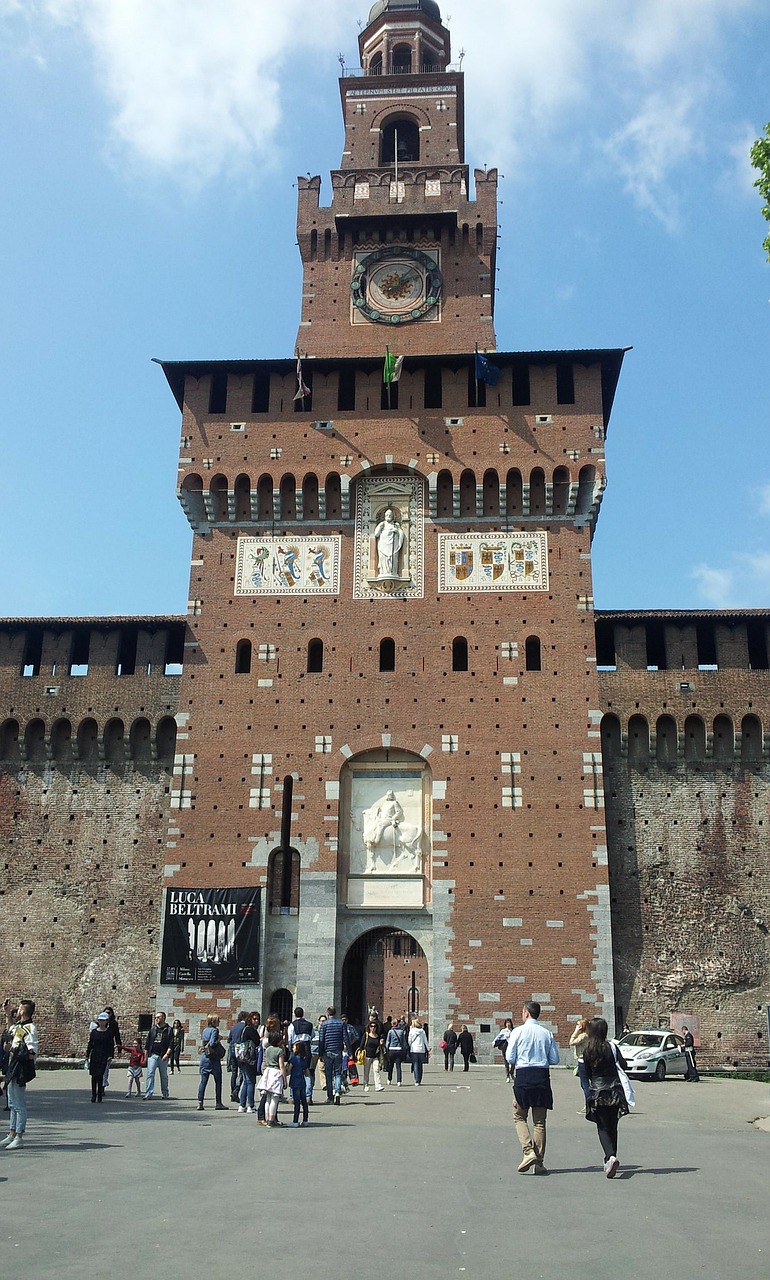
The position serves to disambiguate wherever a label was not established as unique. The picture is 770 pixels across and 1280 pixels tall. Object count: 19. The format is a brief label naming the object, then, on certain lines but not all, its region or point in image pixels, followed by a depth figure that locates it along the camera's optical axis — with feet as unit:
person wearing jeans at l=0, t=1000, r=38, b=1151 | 36.91
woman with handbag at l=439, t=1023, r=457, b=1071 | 79.46
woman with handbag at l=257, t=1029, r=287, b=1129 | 45.39
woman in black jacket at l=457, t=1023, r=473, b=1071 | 78.59
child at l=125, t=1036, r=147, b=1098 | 60.23
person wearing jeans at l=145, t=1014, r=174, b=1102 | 57.16
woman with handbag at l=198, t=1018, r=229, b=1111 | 52.13
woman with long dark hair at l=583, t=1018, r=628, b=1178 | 31.55
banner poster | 87.45
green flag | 97.60
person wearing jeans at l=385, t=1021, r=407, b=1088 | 68.44
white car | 75.72
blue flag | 97.60
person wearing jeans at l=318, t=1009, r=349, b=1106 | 52.95
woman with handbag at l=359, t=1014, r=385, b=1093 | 64.80
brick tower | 87.40
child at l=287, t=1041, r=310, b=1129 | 45.85
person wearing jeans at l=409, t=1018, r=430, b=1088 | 69.56
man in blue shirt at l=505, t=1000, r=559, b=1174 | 32.01
